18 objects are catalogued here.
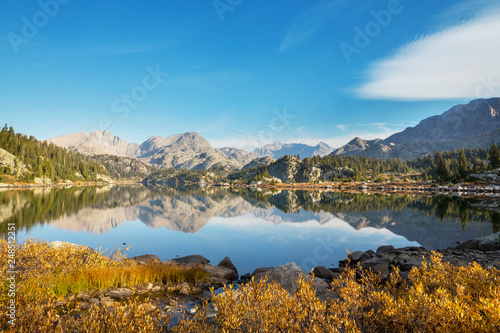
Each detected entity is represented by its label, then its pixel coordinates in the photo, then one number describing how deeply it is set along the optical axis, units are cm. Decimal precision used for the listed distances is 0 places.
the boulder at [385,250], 2395
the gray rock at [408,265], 1709
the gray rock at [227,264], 2037
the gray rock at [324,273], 1709
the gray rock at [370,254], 2235
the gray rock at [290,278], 1300
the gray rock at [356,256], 2091
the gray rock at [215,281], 1664
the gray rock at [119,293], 1346
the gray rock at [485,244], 2338
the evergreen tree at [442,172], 13725
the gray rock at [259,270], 1815
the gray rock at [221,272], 1802
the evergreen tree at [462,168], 12875
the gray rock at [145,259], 1949
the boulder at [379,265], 1612
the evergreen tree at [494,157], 12362
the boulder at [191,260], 2085
